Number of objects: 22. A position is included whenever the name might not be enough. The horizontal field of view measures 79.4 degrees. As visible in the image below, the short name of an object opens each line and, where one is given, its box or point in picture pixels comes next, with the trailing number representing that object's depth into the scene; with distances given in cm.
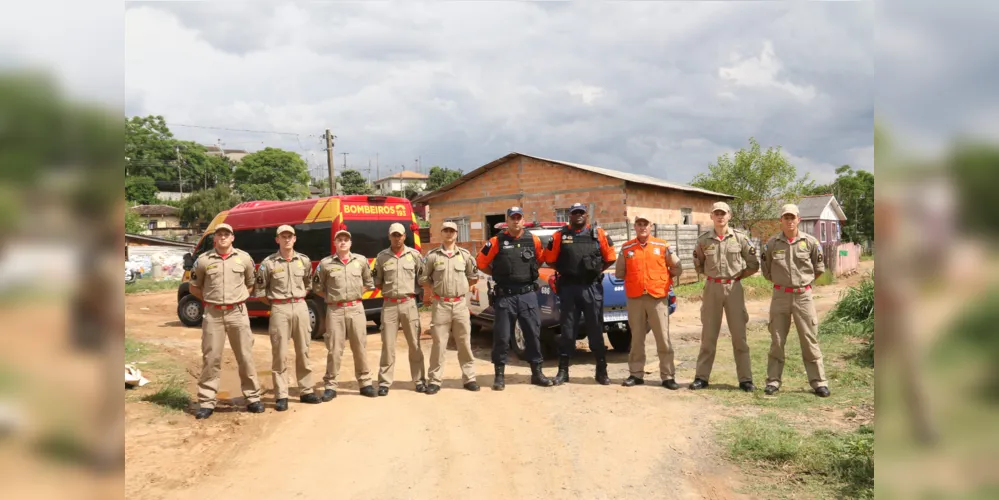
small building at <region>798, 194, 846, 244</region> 3628
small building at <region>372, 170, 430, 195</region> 10106
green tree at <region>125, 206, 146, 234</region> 3286
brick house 1747
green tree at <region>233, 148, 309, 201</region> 6454
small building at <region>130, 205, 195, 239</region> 4169
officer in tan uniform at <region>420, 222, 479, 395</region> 671
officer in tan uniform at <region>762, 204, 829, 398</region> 596
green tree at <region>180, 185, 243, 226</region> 4278
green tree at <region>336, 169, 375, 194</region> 5056
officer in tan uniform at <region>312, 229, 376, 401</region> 646
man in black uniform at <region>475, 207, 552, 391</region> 675
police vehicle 762
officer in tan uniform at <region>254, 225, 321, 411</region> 619
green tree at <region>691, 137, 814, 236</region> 2870
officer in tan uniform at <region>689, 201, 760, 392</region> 624
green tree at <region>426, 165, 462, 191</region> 5850
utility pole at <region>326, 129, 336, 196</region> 2250
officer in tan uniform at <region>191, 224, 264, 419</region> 587
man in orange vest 649
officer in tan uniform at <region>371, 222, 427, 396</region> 663
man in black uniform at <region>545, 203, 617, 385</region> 668
